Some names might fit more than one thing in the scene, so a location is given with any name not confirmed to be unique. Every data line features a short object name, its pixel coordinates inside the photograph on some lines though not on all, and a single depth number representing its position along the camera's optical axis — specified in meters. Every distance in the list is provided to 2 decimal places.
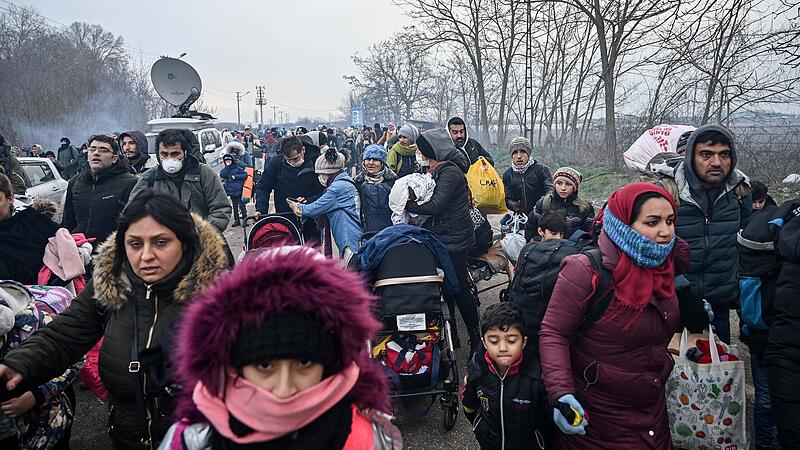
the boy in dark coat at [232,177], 10.83
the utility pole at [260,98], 82.38
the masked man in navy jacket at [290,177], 6.01
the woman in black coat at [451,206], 4.37
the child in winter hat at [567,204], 4.90
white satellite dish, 14.38
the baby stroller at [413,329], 3.58
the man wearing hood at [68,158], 13.76
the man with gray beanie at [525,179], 6.05
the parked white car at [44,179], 9.72
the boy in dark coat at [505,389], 2.52
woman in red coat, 2.13
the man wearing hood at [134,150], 5.73
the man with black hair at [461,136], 7.08
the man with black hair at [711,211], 3.01
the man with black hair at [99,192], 4.63
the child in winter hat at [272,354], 1.28
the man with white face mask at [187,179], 4.43
